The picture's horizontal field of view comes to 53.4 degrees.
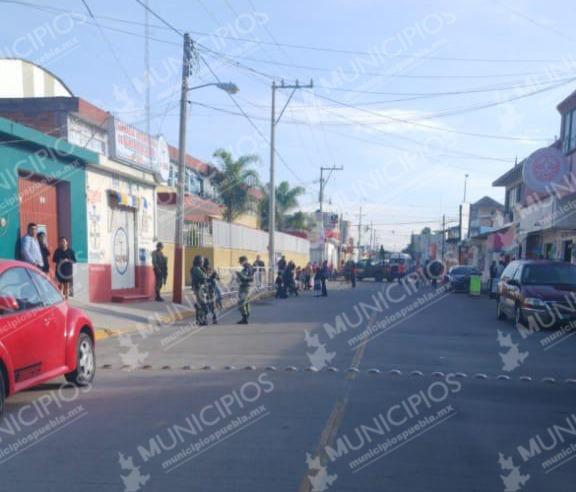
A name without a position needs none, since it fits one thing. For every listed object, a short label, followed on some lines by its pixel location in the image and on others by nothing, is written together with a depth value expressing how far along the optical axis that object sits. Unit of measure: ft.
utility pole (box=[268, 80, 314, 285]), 92.10
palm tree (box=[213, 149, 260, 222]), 120.67
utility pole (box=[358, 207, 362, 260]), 337.41
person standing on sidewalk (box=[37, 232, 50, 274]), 43.68
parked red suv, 43.60
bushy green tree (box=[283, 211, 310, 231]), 183.11
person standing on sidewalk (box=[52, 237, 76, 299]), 46.47
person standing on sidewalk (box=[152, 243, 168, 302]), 60.54
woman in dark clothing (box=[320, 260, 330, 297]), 82.43
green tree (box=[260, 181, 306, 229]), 155.04
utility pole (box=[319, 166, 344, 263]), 172.82
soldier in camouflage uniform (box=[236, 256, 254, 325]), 45.80
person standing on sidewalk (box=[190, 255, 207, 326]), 44.83
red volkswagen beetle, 19.15
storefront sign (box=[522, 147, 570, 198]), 65.57
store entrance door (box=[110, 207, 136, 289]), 58.90
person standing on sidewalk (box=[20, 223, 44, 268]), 41.14
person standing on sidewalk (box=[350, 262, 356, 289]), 112.98
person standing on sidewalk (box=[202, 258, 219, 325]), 46.39
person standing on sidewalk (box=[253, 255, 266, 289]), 81.80
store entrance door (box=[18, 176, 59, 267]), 44.93
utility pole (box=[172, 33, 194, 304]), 56.75
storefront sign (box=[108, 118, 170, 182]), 56.29
